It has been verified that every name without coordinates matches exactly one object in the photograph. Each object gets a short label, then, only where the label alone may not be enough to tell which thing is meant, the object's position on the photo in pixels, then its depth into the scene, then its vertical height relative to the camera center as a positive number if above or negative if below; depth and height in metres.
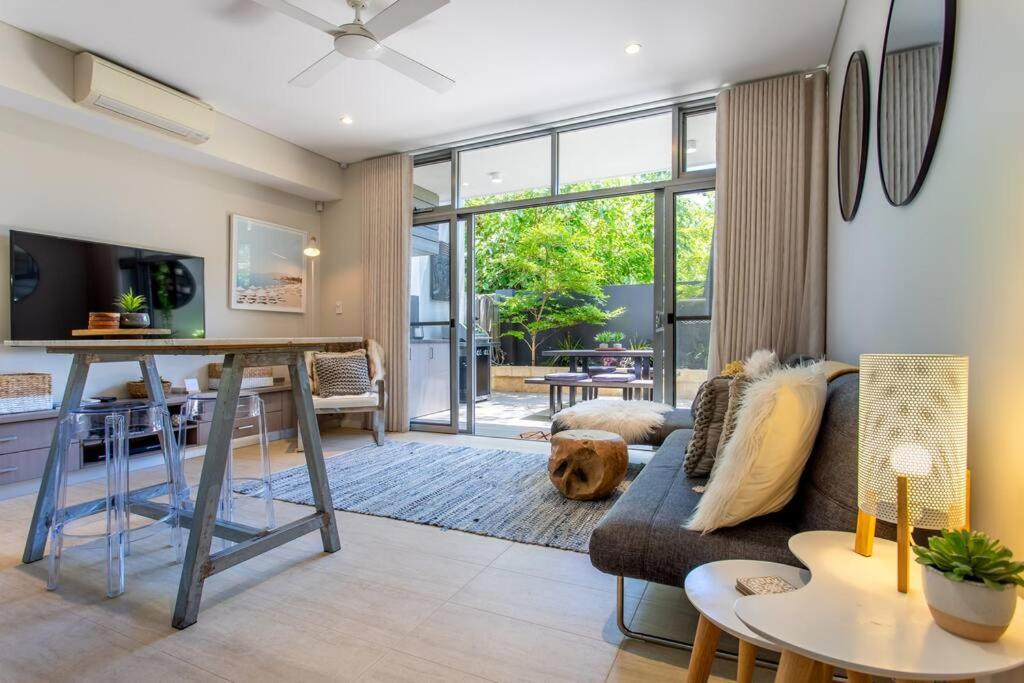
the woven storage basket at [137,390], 3.81 -0.42
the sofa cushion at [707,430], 2.02 -0.38
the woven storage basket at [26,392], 3.04 -0.36
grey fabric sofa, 1.36 -0.56
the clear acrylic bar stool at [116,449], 1.95 -0.48
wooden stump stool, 2.89 -0.74
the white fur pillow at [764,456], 1.45 -0.34
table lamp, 0.96 -0.21
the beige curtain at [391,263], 5.05 +0.69
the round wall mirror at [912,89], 1.36 +0.73
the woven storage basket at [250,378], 4.43 -0.39
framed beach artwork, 4.74 +0.63
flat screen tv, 3.32 +0.35
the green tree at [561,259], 8.71 +1.29
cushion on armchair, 4.61 -0.39
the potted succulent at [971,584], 0.79 -0.39
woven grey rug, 2.55 -0.94
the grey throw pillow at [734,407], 1.82 -0.26
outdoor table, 5.39 -0.25
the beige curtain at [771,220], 3.43 +0.79
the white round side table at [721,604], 1.01 -0.55
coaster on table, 1.09 -0.54
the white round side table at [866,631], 0.76 -0.48
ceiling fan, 2.53 +1.57
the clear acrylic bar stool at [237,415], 2.34 -0.41
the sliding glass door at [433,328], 5.07 +0.05
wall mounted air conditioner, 3.22 +1.54
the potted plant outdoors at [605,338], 7.87 -0.07
